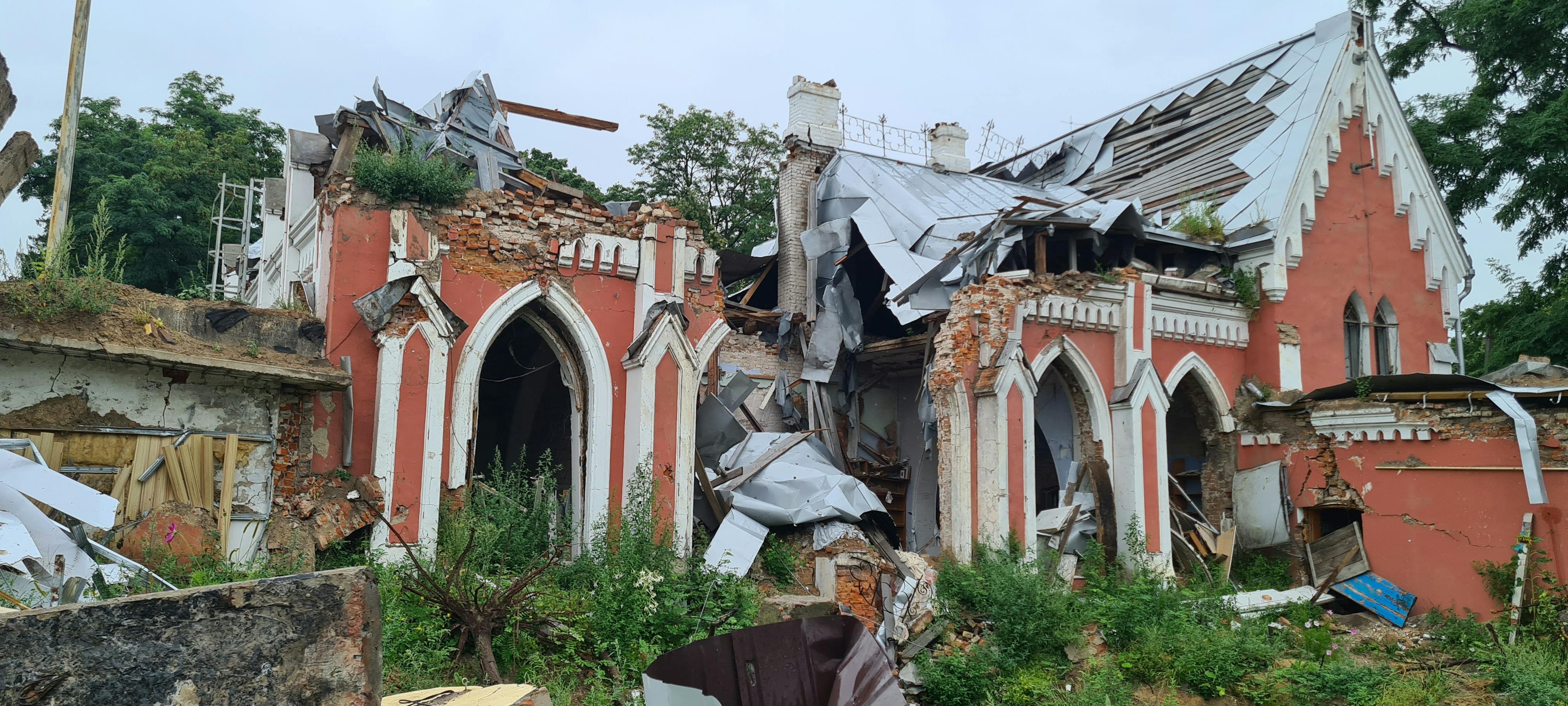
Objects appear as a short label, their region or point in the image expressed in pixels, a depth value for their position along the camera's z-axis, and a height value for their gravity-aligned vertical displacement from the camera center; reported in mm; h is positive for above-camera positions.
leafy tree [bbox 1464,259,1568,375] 18750 +3055
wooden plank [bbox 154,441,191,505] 8773 -83
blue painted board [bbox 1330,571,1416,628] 12078 -1363
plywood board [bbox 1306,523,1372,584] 13094 -894
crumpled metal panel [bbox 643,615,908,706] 4156 -805
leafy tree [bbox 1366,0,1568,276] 19078 +7007
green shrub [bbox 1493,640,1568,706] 8984 -1719
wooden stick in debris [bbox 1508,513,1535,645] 10844 -918
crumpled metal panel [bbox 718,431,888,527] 11930 -266
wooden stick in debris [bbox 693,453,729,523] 12047 -286
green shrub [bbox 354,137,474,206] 10438 +2906
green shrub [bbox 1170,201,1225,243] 15102 +3613
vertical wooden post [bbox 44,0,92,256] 11359 +3888
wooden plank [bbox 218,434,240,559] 8961 -215
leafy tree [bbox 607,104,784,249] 25219 +7358
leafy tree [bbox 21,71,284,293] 23750 +6561
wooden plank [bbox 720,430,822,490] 12344 +149
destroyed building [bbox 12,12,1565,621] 10852 +1743
